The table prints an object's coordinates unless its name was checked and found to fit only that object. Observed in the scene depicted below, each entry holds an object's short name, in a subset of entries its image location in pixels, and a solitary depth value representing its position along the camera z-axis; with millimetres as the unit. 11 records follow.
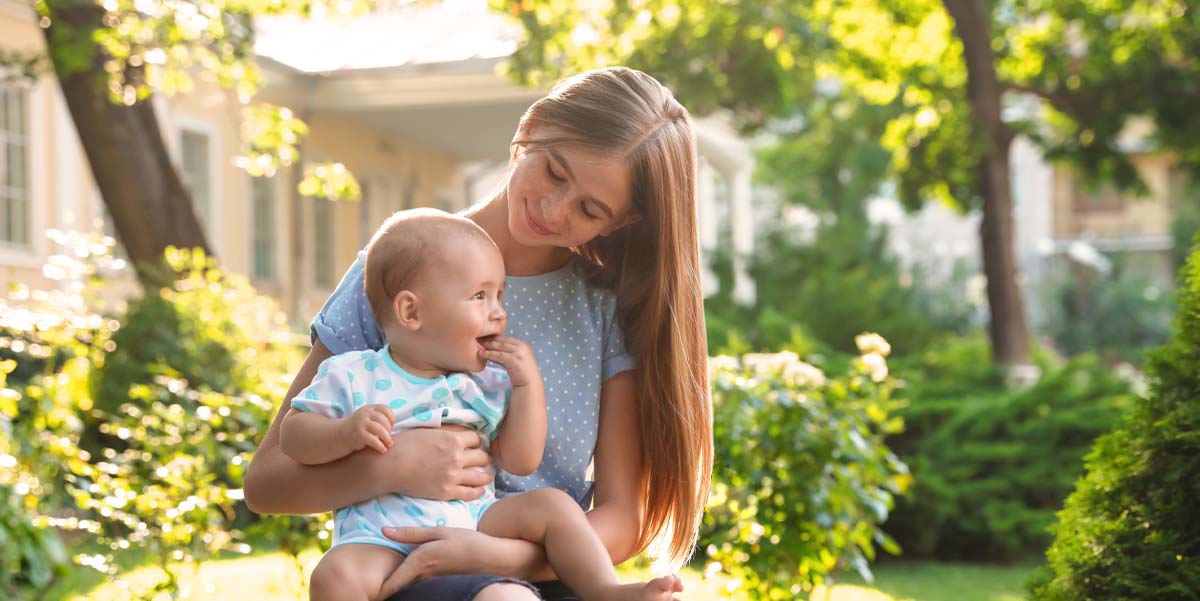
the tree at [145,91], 7727
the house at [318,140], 11586
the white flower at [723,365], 4946
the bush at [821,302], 9211
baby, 2260
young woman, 2273
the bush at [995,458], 7711
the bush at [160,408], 4180
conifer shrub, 2508
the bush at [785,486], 4688
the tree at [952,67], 10516
